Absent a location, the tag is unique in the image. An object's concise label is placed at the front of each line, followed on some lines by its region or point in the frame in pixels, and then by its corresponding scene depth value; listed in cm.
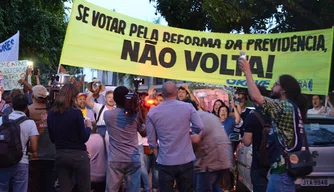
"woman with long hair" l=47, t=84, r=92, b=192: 635
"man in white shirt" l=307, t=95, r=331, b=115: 1113
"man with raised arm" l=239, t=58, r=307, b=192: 483
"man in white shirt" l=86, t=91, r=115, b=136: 913
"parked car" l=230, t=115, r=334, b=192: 774
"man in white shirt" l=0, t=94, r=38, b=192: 665
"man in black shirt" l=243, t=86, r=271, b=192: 655
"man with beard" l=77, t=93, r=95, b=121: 923
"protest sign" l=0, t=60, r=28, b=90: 1266
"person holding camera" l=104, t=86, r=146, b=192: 675
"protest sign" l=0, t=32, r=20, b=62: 1412
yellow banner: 944
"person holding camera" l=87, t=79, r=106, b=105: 1020
